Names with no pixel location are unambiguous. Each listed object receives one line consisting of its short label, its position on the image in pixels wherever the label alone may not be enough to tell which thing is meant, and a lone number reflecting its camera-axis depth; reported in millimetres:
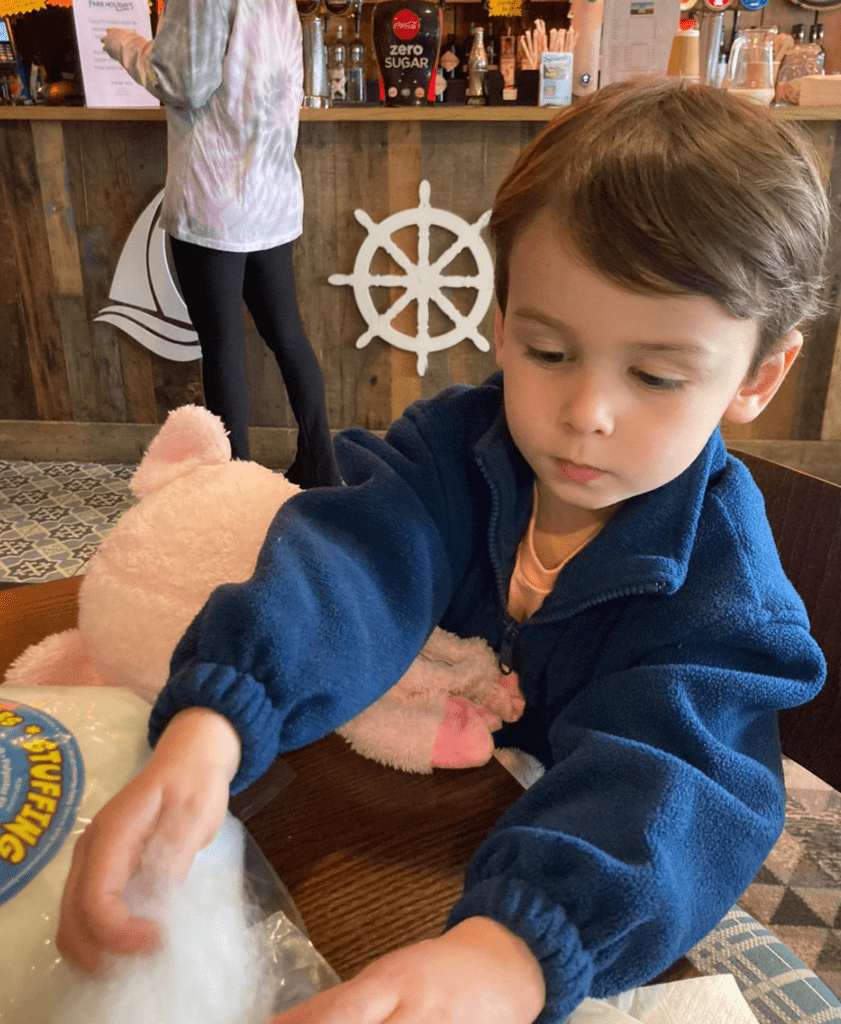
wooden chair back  663
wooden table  473
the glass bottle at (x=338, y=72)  2559
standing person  1803
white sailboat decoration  2439
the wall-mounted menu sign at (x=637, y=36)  2256
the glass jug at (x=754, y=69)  2219
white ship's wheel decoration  2363
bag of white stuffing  342
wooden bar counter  2307
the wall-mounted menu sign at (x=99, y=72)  2338
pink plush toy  612
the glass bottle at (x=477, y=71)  2549
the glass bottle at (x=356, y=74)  2619
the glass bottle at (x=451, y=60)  2967
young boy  411
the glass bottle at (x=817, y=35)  2900
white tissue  469
